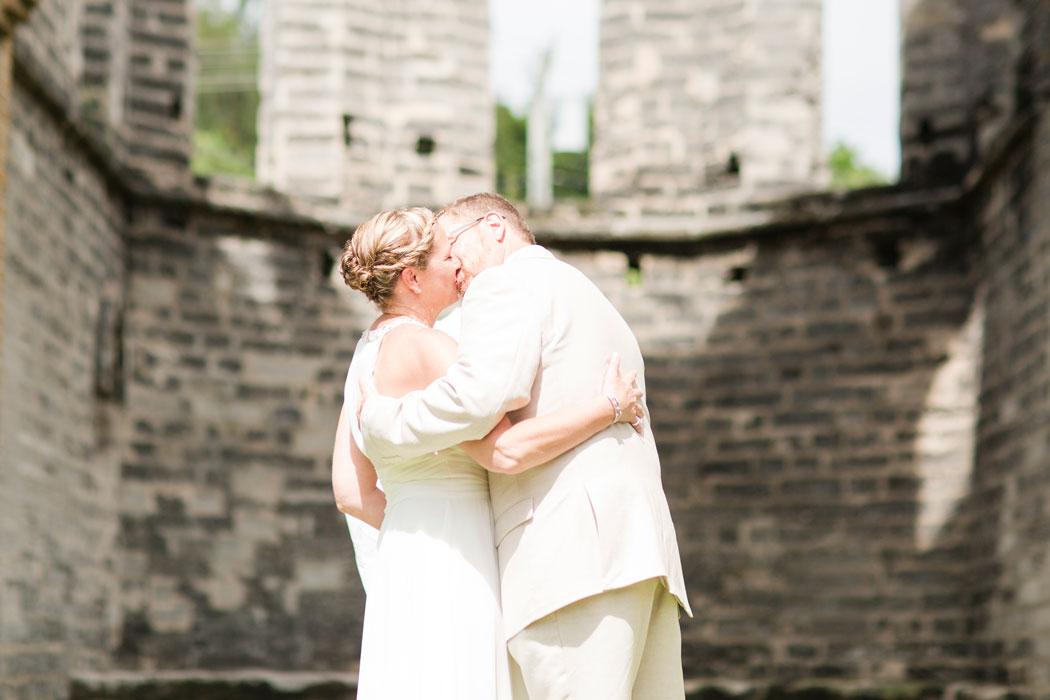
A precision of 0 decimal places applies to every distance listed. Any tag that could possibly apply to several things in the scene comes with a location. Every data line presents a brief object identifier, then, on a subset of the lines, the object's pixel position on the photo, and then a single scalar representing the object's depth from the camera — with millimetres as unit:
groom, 2832
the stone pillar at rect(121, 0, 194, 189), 9281
